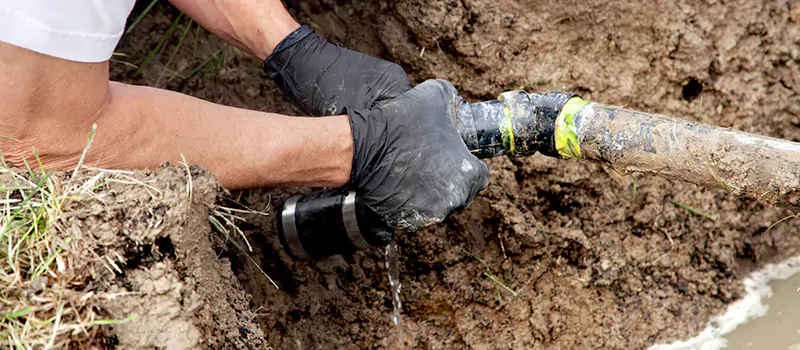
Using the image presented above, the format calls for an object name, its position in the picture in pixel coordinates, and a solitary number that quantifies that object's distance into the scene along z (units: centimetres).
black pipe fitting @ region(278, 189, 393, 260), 193
